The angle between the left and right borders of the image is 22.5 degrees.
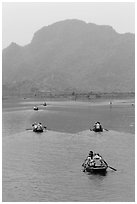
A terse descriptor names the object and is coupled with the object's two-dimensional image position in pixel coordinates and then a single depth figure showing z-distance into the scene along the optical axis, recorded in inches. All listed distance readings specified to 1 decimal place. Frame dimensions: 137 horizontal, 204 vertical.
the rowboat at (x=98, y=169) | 2194.9
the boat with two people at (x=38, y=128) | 4162.4
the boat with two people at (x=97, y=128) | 4119.1
